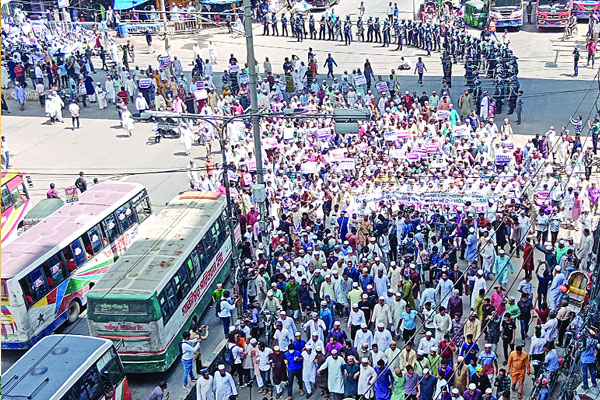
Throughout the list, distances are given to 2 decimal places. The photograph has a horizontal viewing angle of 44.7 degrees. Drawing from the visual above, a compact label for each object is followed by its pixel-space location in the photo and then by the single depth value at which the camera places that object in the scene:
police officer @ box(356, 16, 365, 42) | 42.20
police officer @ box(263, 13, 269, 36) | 45.13
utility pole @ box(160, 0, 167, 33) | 46.19
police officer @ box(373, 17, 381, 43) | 41.62
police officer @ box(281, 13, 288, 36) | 44.44
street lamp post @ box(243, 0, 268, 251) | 16.06
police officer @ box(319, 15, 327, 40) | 43.10
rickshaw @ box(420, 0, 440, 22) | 44.50
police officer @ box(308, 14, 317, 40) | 44.09
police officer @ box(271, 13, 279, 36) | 45.09
